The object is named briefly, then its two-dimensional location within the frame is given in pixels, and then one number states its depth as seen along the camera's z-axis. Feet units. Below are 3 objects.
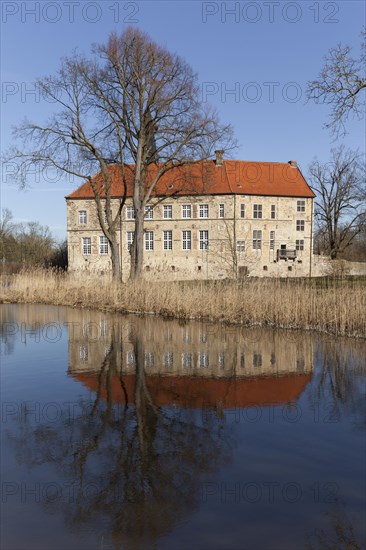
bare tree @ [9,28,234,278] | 81.82
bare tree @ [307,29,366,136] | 56.90
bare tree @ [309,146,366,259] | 167.12
